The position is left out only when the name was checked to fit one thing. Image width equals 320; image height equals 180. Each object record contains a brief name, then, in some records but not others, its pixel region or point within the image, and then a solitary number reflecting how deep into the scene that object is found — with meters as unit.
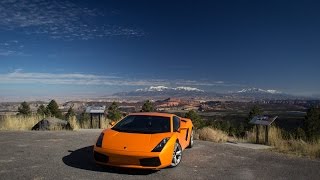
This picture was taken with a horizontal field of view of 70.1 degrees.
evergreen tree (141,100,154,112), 26.21
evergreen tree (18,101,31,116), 28.30
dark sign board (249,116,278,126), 8.65
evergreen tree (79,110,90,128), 11.60
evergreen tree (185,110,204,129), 30.33
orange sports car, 4.99
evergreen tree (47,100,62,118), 24.49
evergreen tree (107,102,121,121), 31.49
